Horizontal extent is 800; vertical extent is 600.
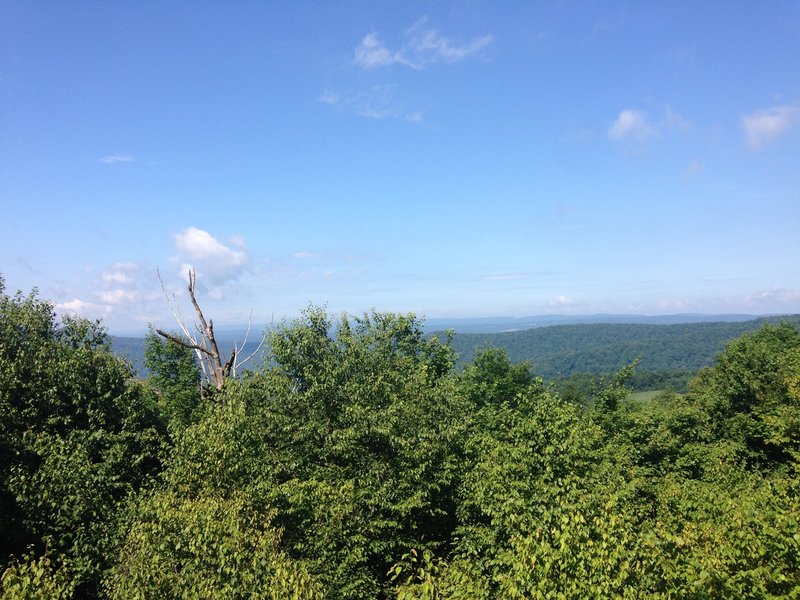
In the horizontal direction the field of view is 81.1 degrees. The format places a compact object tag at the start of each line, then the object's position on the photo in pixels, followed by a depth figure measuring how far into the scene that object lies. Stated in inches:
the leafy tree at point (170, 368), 1507.1
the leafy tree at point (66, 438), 768.3
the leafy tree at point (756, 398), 1461.6
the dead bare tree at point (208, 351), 1197.7
